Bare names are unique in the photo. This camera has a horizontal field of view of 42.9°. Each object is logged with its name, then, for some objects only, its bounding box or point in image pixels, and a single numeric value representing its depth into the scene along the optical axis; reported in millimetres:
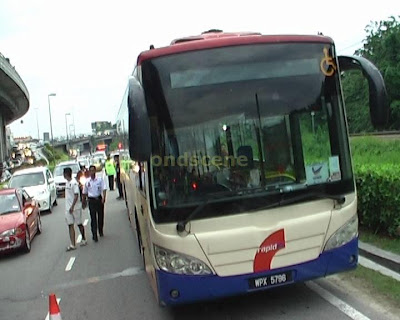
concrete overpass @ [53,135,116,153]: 108356
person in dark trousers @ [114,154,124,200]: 20578
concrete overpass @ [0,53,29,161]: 36819
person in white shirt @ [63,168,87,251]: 10695
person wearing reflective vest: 21109
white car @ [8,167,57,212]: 18750
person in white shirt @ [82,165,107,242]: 11445
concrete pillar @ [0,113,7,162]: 57109
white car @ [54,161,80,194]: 25078
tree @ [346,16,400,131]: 47566
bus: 4891
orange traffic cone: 4613
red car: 10883
